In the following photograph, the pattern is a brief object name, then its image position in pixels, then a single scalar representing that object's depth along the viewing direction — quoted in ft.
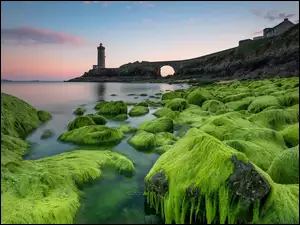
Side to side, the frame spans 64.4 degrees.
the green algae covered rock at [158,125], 30.01
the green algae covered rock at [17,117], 27.63
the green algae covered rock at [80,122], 31.04
